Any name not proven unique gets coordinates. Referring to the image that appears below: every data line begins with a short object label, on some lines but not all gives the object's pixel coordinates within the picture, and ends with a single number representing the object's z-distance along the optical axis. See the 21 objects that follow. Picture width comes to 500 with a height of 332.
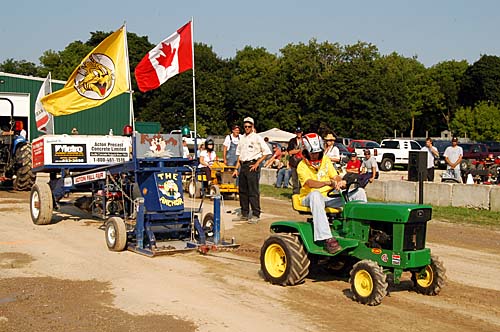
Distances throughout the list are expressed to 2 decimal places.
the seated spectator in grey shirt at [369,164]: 19.10
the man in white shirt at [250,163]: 13.32
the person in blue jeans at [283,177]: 22.20
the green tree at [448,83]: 84.44
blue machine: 10.03
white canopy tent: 51.37
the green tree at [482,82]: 78.44
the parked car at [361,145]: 39.39
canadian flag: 12.54
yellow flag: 12.63
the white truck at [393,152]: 38.47
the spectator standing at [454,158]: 18.80
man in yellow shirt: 7.73
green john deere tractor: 7.09
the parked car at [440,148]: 37.78
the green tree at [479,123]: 64.06
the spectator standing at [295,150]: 16.22
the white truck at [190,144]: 47.06
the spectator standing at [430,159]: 19.34
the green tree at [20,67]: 108.22
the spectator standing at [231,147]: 17.12
